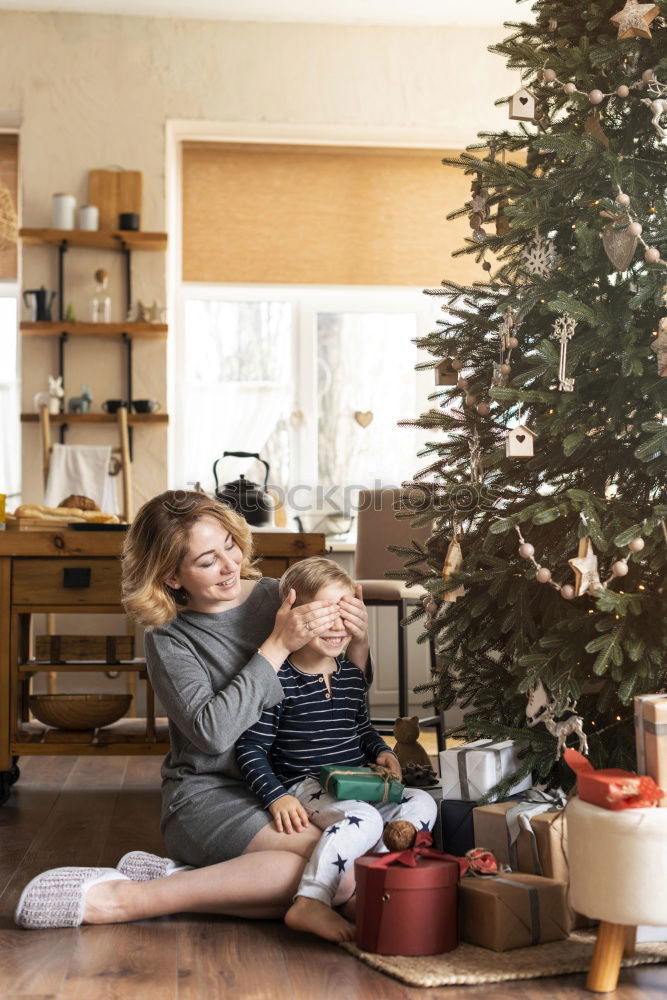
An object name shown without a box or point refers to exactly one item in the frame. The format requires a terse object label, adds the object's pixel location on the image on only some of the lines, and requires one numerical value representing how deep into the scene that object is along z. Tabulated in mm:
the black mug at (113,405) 4767
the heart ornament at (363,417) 5188
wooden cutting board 4789
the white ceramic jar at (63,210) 4723
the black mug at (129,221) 4715
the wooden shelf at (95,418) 4754
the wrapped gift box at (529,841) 1918
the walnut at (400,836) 1790
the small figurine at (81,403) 4746
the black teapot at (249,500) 3533
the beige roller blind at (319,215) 5117
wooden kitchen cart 2961
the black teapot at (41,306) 4723
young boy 1965
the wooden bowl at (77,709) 2986
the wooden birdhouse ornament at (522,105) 2158
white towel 4625
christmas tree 1955
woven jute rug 1660
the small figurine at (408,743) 2527
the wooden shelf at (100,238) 4711
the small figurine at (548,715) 1871
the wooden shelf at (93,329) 4727
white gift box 2090
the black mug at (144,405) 4750
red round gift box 1718
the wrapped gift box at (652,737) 1659
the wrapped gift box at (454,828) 2123
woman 1932
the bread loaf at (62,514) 3105
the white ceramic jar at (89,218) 4707
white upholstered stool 1552
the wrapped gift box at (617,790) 1588
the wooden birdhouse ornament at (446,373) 2398
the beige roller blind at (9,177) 5113
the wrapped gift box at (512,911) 1772
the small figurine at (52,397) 4762
